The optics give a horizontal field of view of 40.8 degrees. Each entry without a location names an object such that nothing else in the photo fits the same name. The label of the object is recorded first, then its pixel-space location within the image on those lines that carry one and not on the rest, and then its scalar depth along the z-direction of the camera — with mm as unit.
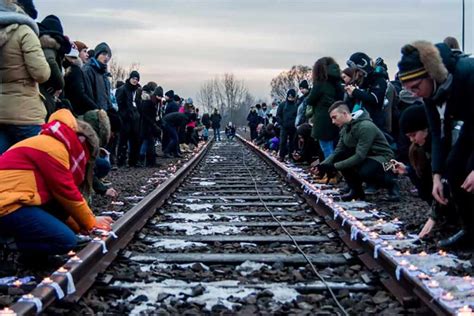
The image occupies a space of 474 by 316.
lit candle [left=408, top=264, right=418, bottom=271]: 3931
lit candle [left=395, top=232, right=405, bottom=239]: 5305
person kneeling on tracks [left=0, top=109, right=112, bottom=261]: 4117
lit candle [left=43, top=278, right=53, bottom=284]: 3578
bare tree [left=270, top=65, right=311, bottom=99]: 93312
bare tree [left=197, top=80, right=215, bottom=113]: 129788
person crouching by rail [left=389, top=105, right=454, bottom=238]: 5770
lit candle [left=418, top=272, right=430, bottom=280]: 3713
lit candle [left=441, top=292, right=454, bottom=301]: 3337
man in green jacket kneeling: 7672
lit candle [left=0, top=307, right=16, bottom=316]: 3012
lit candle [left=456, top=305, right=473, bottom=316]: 2994
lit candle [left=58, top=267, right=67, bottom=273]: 3842
